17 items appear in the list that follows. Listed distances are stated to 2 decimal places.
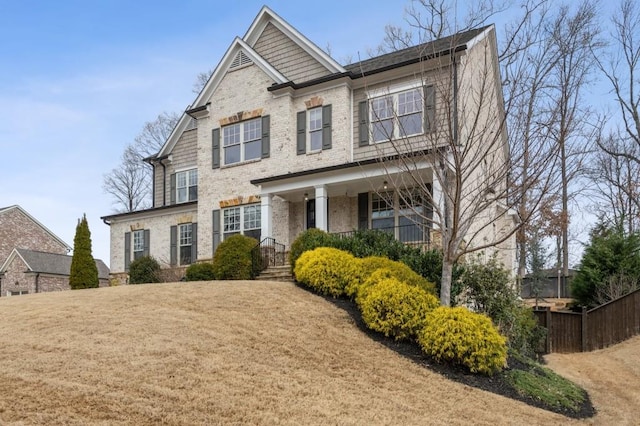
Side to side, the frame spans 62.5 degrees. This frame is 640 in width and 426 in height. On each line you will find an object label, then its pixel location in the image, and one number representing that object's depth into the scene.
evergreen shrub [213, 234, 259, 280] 15.48
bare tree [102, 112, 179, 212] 39.44
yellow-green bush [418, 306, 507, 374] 8.57
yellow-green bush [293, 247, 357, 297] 11.68
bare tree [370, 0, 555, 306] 9.61
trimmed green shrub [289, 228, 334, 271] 13.63
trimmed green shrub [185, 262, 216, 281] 16.17
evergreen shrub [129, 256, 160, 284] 18.88
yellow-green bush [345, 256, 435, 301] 10.81
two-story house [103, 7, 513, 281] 15.96
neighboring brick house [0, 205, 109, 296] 30.45
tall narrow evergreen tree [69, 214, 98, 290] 18.78
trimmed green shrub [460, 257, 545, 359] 11.71
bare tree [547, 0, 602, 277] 10.14
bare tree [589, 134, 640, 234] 28.23
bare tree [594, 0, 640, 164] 26.34
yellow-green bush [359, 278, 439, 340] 9.45
